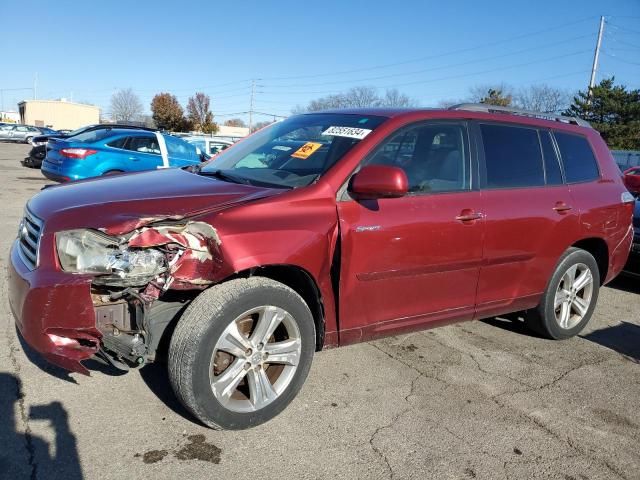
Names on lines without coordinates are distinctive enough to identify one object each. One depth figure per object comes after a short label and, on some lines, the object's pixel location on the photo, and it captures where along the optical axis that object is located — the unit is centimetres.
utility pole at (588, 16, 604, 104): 4078
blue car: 1032
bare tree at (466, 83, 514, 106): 4816
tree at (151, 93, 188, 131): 5725
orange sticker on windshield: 359
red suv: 271
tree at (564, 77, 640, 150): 3925
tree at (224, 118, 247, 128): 10586
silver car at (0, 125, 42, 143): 4138
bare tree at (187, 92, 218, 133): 6069
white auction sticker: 352
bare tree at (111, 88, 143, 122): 9775
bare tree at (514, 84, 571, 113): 6260
